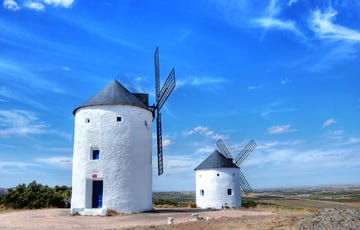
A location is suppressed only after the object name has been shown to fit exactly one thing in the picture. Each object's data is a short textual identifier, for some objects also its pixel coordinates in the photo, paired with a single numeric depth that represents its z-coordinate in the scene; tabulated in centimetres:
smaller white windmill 2980
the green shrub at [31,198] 2358
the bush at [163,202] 3030
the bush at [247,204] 3314
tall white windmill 1908
